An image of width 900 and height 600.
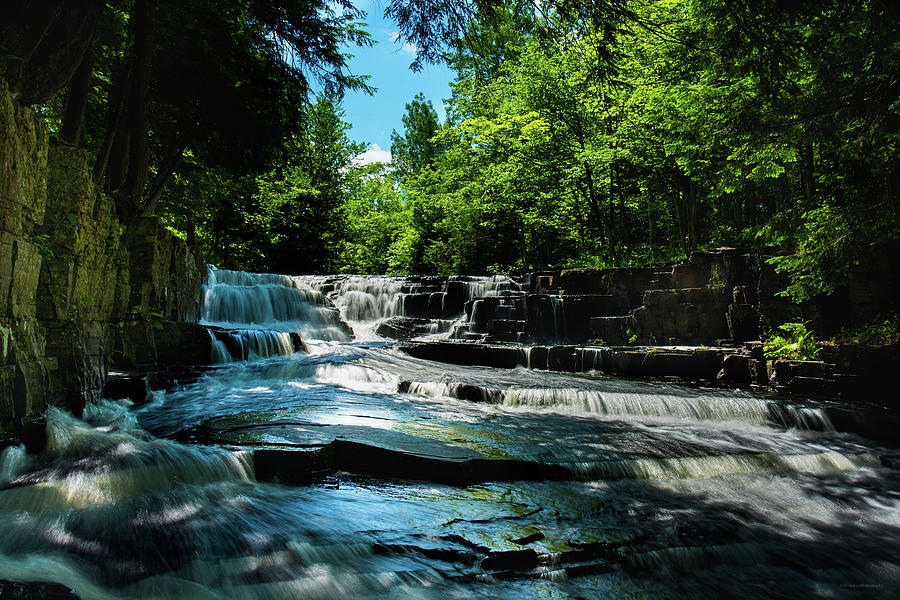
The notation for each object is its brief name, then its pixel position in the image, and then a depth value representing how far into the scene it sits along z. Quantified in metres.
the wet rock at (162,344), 8.78
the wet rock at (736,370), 10.22
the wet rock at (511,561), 3.17
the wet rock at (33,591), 2.15
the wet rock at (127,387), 7.39
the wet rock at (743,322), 11.72
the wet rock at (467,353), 13.04
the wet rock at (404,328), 17.25
